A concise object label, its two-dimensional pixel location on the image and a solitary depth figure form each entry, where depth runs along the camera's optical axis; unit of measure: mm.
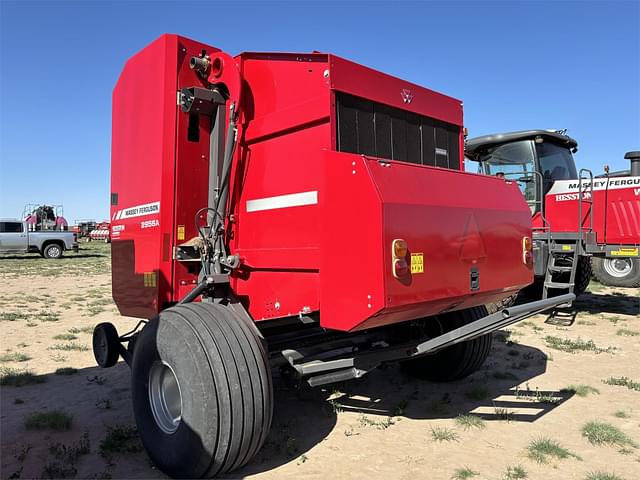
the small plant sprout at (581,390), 4867
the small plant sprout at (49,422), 4047
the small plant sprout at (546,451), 3487
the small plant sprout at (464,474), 3207
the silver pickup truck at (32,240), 23328
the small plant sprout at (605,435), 3746
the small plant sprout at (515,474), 3209
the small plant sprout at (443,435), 3811
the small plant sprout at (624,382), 5070
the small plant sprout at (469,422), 4062
